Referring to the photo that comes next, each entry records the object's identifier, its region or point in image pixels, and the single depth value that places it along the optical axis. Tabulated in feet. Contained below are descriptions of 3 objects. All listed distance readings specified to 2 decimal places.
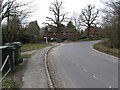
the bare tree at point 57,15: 109.42
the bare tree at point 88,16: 124.81
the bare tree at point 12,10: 29.99
